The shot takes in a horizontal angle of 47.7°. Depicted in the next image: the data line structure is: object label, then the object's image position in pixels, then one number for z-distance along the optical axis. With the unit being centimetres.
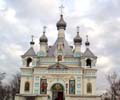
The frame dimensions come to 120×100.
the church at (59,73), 2134
